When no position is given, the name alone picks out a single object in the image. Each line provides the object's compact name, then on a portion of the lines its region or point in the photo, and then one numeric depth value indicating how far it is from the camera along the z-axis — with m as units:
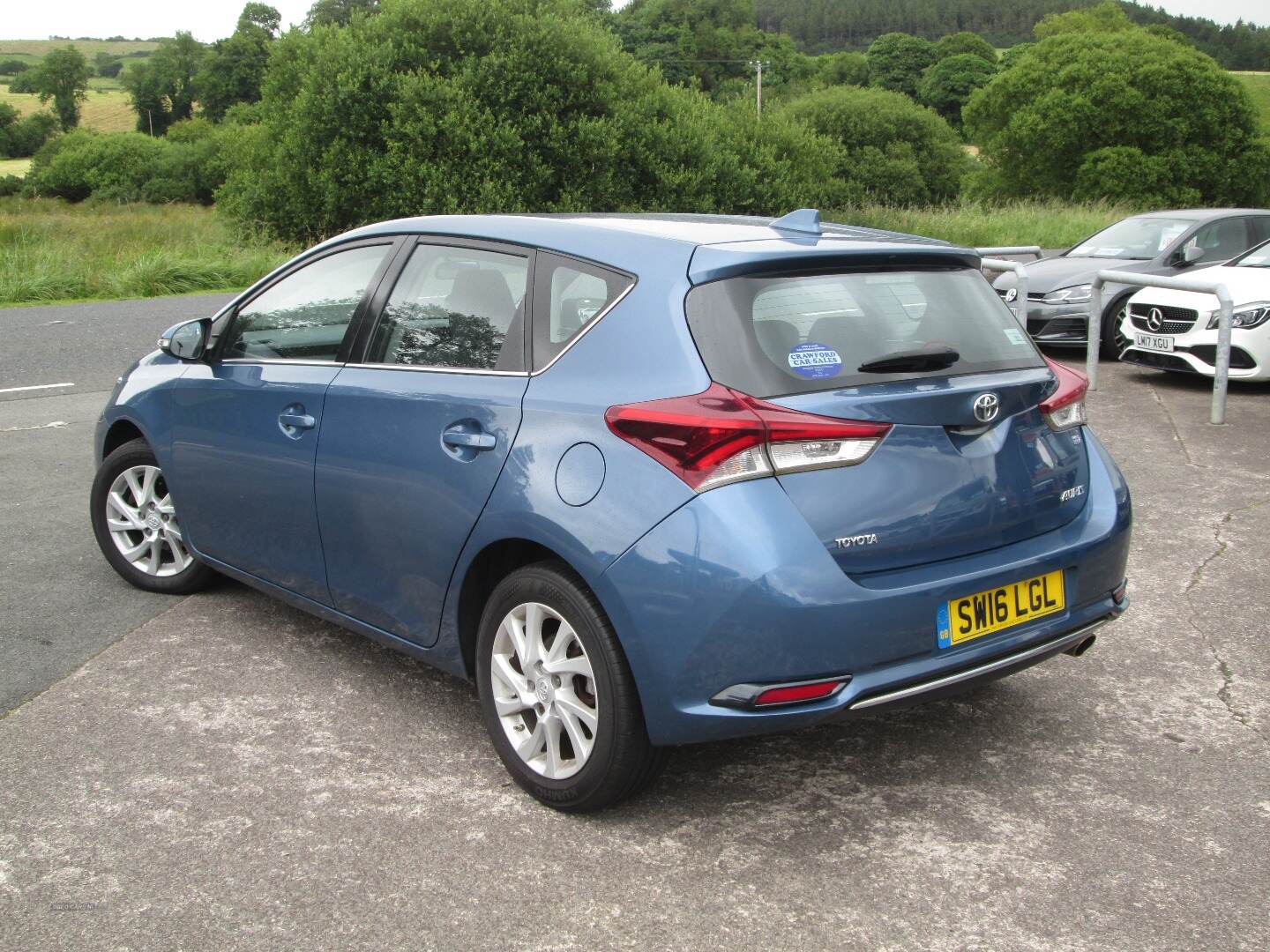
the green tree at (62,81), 108.31
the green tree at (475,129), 28.20
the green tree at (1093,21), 109.19
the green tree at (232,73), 99.81
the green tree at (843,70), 110.00
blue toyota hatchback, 3.19
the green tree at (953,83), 106.25
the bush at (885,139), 67.69
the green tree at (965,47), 114.81
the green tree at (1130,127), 70.06
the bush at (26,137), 97.62
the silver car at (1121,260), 12.88
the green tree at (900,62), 113.06
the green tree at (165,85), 108.31
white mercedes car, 10.51
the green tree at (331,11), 88.44
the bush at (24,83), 111.06
